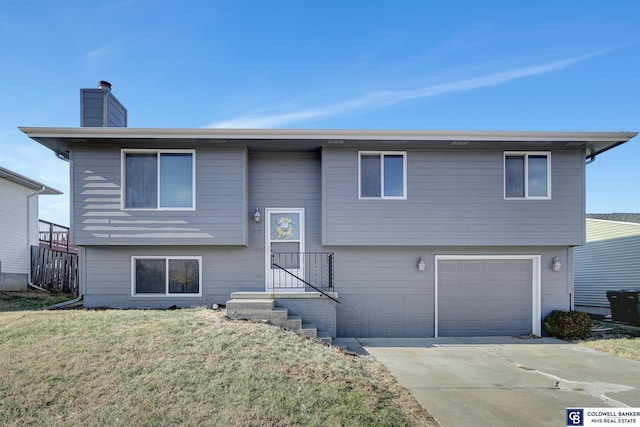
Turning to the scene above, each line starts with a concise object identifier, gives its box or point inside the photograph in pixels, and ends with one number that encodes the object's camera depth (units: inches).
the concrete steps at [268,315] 290.0
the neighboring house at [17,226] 505.0
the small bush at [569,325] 349.1
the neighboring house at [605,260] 512.7
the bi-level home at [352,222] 343.3
